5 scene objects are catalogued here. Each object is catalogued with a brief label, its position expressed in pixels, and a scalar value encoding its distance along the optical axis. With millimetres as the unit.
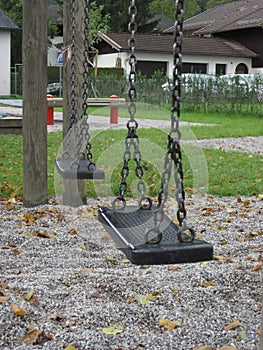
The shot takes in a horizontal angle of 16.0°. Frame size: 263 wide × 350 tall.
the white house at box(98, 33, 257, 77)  52329
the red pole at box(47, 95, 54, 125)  21258
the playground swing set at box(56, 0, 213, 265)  3489
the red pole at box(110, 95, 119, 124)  22299
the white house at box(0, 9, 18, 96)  49587
